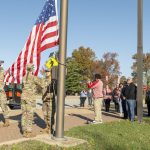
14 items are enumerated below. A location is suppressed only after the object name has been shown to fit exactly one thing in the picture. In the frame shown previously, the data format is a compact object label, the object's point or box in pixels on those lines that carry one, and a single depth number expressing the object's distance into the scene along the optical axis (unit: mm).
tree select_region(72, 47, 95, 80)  44987
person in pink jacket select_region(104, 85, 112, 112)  13198
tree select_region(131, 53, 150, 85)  47073
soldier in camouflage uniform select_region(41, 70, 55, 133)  6572
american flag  6041
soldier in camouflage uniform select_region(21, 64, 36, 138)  6298
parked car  13036
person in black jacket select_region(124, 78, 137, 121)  9389
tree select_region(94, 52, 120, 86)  45347
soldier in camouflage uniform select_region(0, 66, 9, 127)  7673
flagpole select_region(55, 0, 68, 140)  5525
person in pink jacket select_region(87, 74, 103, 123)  8406
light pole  8936
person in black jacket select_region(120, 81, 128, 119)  9972
